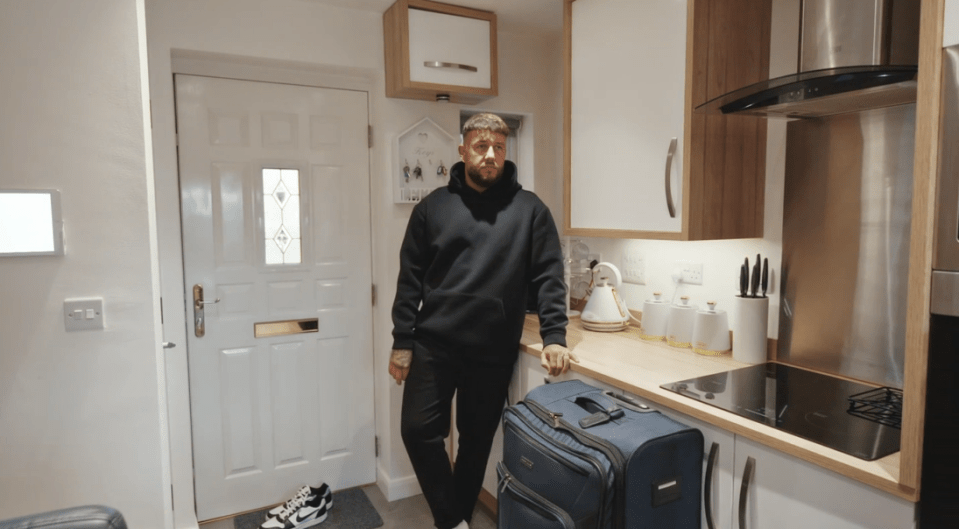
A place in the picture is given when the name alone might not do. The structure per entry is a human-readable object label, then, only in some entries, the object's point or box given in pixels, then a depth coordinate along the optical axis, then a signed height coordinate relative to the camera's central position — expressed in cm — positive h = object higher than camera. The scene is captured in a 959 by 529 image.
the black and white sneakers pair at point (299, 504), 249 -122
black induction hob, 127 -47
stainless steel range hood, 140 +43
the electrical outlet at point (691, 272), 222 -18
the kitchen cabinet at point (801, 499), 113 -58
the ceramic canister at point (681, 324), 210 -36
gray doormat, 253 -129
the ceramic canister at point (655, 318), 224 -36
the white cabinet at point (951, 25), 95 +32
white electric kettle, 241 -35
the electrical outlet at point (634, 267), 250 -18
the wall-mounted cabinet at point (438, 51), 245 +75
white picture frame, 154 +2
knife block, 188 -34
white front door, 247 -26
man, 213 -27
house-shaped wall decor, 264 +31
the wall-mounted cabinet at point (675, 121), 188 +36
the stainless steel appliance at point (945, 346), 96 -21
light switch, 161 -24
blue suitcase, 143 -61
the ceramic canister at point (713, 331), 199 -37
